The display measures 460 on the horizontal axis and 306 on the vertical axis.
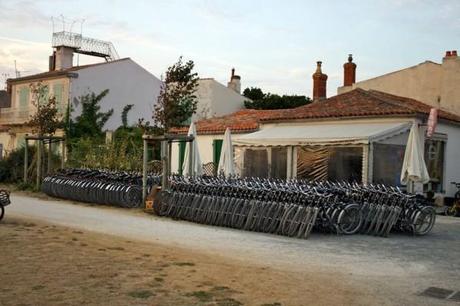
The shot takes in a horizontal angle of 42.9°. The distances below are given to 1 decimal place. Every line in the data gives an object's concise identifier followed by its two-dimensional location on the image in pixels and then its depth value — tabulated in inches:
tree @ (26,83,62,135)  930.1
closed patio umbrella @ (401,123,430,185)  586.9
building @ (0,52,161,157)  1389.0
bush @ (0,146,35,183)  1042.6
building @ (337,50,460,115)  978.7
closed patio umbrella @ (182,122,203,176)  695.1
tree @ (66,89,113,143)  1353.3
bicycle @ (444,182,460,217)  724.6
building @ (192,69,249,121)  1598.2
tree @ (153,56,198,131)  714.8
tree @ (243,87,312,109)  1835.9
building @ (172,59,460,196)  741.9
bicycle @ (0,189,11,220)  497.0
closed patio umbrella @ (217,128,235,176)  714.2
